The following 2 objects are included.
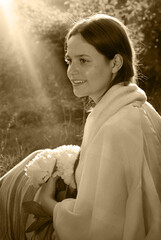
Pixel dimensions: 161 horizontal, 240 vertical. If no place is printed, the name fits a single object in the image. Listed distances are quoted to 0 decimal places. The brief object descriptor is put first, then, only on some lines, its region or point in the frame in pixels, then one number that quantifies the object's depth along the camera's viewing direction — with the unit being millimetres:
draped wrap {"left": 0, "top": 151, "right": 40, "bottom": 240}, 2729
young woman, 2203
